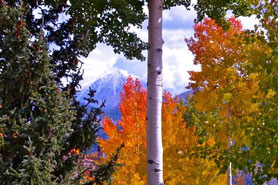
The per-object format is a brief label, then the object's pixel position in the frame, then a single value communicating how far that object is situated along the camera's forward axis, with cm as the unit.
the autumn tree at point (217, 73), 1491
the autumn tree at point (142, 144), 1429
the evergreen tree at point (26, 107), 550
